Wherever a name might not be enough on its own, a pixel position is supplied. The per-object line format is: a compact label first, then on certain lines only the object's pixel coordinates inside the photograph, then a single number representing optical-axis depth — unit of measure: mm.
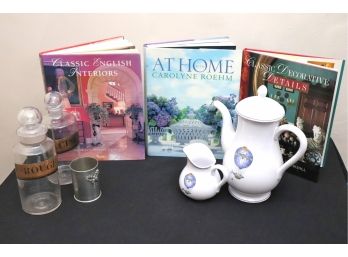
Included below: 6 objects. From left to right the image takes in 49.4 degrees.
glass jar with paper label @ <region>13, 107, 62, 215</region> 793
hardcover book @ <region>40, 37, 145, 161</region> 937
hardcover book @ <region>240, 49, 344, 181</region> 853
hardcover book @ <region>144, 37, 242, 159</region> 944
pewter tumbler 838
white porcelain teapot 790
